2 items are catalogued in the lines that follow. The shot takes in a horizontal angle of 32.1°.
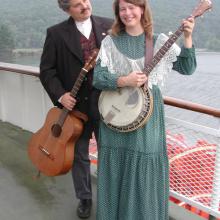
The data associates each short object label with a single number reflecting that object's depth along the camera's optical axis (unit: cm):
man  200
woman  169
